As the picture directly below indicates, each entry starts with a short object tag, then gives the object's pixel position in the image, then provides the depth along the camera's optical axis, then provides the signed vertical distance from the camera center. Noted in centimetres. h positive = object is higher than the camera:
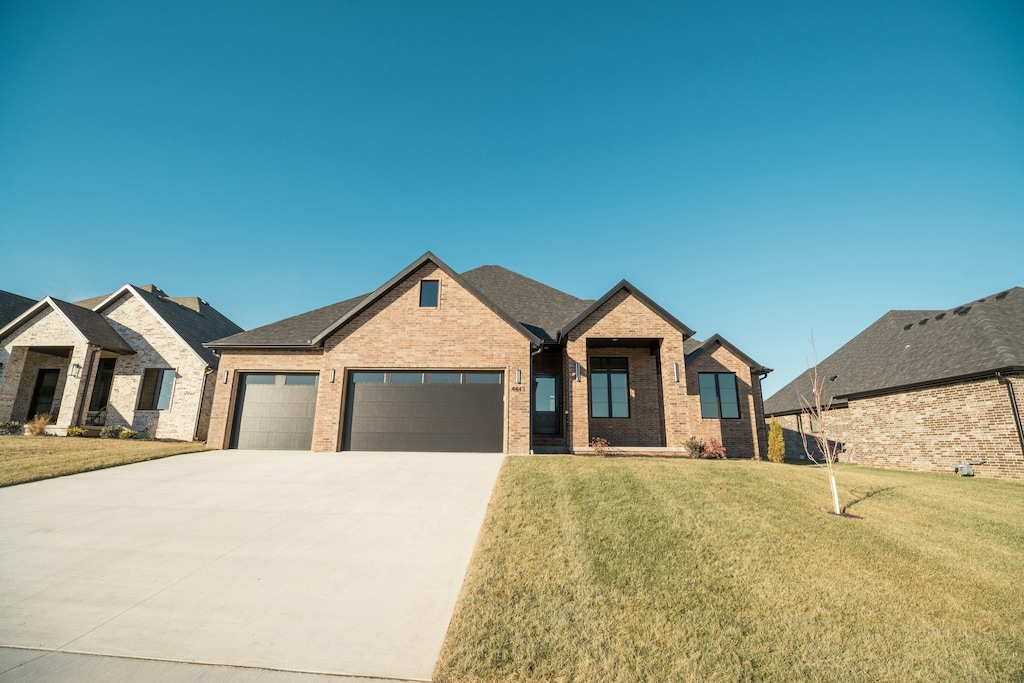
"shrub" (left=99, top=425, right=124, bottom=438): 1766 -81
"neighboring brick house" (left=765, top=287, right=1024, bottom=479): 1310 +116
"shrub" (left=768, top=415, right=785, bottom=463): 1684 -86
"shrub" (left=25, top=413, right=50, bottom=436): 1712 -59
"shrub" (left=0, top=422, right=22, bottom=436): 1745 -74
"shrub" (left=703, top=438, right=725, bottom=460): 1486 -104
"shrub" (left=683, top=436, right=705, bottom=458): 1456 -89
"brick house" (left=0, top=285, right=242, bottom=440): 1817 +208
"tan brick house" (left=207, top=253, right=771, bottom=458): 1398 +138
